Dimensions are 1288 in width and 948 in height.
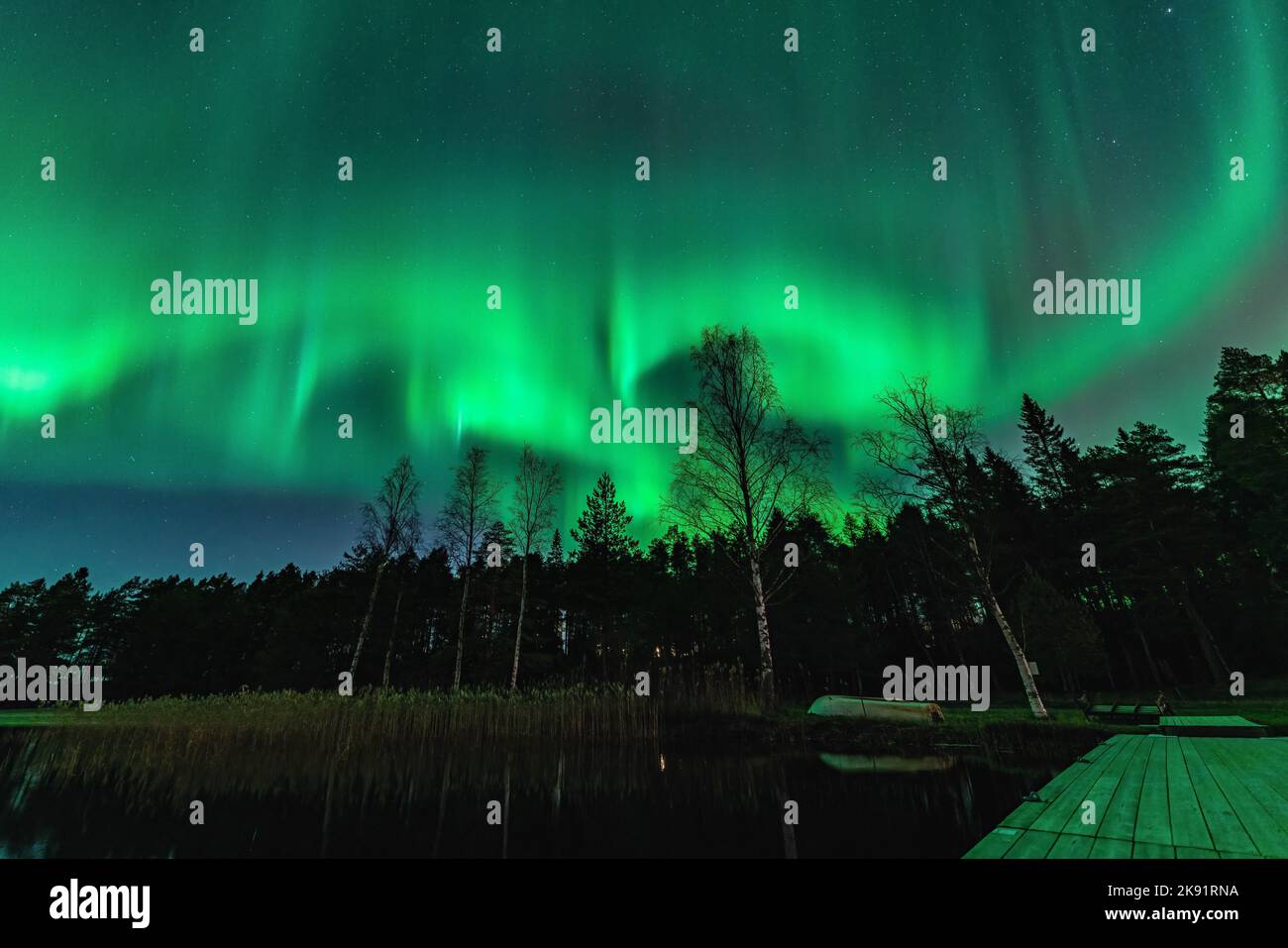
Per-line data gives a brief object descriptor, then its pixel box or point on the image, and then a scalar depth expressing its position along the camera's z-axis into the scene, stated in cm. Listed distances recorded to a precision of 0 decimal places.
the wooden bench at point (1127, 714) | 1362
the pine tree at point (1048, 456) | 3809
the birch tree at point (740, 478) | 1672
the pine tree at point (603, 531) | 3656
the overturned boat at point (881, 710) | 1441
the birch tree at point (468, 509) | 2533
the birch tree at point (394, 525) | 2591
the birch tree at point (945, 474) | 1648
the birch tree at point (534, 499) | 2430
